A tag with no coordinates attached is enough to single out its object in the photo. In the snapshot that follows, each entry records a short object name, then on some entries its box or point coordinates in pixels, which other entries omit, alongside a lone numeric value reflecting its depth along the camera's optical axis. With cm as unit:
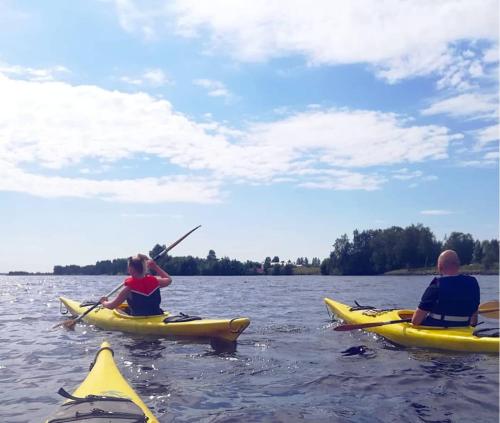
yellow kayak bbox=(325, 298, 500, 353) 668
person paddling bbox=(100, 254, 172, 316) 865
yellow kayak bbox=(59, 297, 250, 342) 763
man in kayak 697
